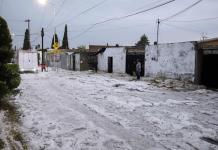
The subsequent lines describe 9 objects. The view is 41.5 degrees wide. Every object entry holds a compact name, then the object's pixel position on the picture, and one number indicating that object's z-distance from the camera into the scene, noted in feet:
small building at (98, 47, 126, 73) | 113.60
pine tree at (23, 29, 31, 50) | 279.45
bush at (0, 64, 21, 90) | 41.27
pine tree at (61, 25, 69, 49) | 293.02
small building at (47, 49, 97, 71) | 146.20
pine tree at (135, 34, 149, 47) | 289.12
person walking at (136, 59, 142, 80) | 84.63
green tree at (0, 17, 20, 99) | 40.01
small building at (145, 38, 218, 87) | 69.05
